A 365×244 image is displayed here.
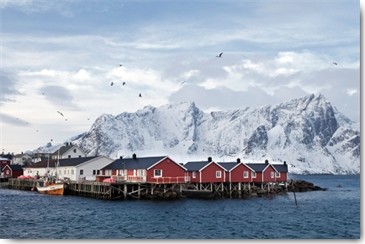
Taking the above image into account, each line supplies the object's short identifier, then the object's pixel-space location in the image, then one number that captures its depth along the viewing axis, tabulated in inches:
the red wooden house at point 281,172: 3189.0
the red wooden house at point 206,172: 2815.0
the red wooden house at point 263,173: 3034.0
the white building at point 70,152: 4397.1
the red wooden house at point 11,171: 4360.2
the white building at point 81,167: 3191.4
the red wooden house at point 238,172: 2915.8
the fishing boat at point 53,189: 2903.5
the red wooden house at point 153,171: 2598.4
